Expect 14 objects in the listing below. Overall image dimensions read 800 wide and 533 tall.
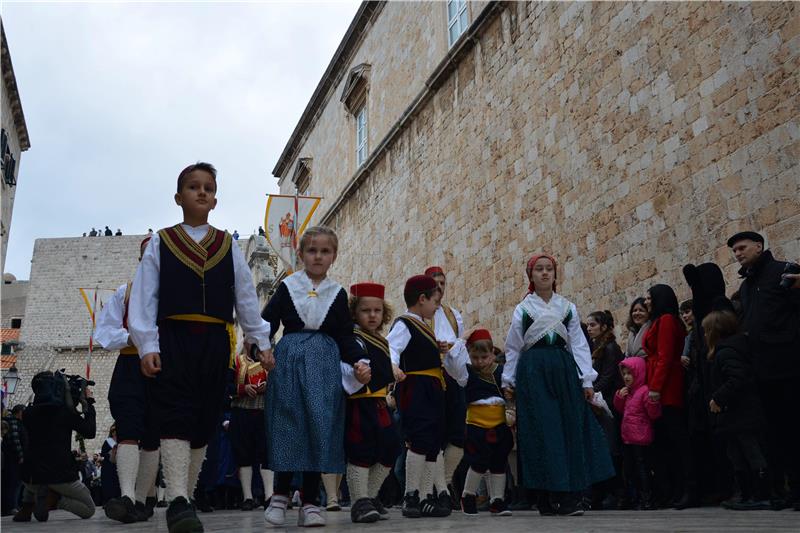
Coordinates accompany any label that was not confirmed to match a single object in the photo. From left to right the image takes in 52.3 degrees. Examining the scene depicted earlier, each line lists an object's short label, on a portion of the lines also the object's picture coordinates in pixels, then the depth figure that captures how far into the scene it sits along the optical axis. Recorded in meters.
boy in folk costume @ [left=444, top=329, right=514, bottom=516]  5.55
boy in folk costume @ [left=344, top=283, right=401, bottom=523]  4.49
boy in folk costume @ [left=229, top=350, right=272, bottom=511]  7.49
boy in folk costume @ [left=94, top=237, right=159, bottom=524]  5.08
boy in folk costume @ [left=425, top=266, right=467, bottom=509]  5.59
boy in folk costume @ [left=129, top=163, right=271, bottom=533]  3.45
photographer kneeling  6.37
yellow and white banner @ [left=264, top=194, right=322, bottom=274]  18.34
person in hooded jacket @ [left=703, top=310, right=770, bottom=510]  5.02
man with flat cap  4.95
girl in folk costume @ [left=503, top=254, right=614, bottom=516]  4.95
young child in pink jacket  5.99
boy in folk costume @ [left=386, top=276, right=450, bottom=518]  5.09
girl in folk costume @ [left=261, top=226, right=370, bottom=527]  4.05
